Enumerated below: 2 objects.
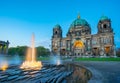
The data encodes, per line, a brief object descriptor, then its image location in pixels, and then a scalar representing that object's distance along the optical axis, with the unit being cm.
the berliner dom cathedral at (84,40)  7249
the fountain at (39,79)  860
